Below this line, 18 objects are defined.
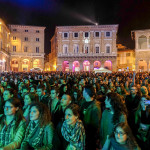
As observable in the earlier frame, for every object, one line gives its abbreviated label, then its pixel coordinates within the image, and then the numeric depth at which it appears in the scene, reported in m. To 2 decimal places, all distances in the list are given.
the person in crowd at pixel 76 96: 5.37
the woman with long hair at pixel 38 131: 2.68
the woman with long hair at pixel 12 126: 2.77
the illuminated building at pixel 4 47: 36.47
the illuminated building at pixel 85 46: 44.44
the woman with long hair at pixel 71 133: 2.73
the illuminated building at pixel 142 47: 43.69
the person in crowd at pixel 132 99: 5.12
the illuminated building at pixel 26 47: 45.97
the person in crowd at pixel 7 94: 5.11
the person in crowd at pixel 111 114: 3.12
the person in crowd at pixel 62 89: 7.01
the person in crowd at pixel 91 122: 3.56
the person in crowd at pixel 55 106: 4.03
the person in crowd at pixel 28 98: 4.39
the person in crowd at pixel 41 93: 5.58
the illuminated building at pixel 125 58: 49.34
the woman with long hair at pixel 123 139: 2.32
